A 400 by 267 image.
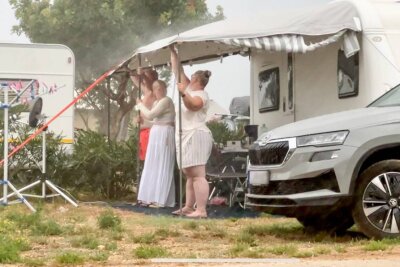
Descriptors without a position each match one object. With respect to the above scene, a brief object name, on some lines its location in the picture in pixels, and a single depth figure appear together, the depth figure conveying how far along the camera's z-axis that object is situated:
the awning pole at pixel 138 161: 14.38
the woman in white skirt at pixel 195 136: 12.30
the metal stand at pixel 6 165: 12.79
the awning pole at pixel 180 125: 12.33
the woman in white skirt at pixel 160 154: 13.62
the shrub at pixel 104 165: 15.67
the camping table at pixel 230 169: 13.34
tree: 36.12
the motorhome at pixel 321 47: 11.73
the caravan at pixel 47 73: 16.48
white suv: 8.81
